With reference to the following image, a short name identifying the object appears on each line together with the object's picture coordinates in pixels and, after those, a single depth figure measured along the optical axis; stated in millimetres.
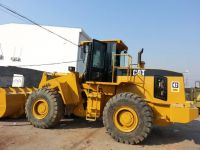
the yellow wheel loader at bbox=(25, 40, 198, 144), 4039
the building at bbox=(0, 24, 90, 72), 17916
